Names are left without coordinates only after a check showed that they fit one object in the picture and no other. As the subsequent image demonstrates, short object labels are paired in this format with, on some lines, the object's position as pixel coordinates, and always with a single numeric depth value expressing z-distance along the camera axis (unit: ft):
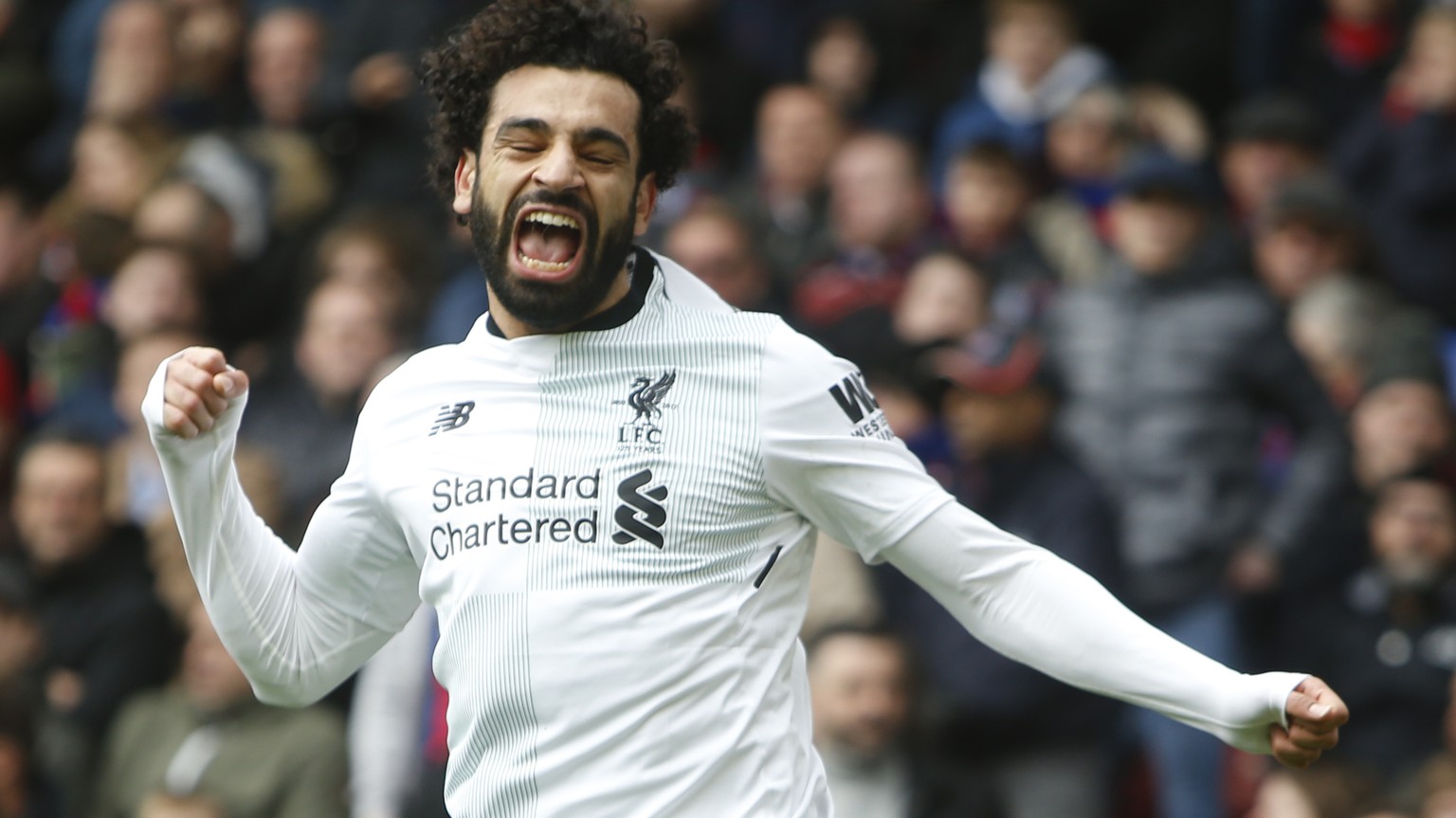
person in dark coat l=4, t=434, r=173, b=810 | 54.43
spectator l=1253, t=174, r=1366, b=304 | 55.36
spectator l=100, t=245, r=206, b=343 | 61.52
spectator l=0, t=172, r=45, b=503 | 66.67
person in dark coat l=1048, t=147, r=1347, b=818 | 50.19
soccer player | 25.53
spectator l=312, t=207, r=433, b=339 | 58.90
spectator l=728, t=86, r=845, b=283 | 61.87
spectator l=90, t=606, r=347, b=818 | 49.55
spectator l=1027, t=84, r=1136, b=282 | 59.21
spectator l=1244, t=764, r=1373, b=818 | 44.52
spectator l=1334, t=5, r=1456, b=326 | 58.39
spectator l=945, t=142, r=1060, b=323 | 57.21
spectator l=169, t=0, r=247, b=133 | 75.05
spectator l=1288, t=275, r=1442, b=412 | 53.67
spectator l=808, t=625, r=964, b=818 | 44.65
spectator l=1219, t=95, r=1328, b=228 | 60.80
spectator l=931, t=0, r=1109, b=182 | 63.51
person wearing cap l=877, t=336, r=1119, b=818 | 47.37
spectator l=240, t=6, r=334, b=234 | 69.15
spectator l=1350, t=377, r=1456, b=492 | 50.06
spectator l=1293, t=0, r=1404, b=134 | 66.23
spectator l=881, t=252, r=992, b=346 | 53.36
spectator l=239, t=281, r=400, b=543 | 56.24
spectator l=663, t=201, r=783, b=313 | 53.83
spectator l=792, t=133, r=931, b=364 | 57.26
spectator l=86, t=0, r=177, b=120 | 74.02
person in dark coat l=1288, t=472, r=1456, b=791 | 47.88
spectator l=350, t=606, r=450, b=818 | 48.65
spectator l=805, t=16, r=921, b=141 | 68.85
